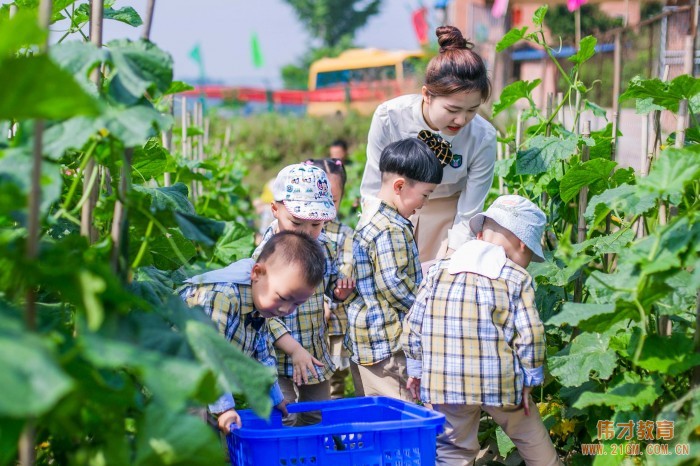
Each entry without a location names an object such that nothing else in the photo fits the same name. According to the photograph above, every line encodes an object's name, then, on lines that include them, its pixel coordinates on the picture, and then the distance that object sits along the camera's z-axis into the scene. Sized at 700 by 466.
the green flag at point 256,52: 26.79
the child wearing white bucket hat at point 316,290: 3.31
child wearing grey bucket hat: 2.79
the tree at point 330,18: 49.84
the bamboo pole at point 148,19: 2.01
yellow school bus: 23.30
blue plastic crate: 2.35
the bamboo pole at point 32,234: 1.52
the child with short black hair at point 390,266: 3.29
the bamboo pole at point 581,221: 3.27
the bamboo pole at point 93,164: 2.01
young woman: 3.48
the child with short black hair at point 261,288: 2.67
